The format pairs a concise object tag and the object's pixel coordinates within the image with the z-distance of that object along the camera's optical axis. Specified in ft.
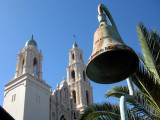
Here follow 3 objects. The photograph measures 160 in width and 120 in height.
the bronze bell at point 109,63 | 10.36
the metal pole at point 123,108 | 8.89
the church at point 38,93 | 61.51
